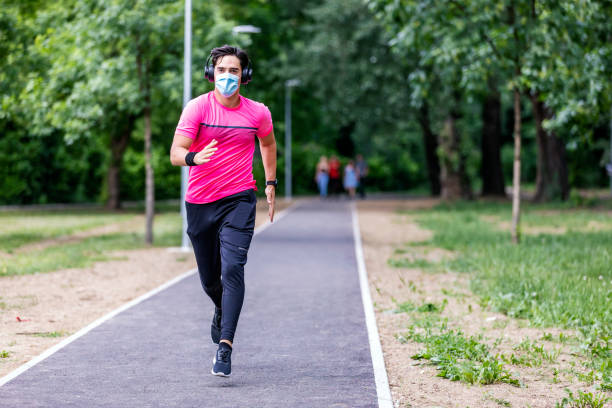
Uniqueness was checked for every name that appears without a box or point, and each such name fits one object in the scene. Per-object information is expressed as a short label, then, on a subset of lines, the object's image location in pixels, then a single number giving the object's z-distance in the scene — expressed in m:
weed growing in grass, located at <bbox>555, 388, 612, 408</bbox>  5.22
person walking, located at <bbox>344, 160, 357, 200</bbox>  39.69
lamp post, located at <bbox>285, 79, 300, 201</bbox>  41.93
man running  5.87
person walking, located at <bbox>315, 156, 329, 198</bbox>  39.31
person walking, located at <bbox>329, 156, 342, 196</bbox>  38.95
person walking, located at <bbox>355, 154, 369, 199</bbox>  39.00
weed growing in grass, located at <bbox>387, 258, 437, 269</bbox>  12.87
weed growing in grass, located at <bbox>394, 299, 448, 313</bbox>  8.84
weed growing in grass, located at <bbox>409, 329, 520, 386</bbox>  5.92
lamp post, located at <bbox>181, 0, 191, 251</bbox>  15.35
